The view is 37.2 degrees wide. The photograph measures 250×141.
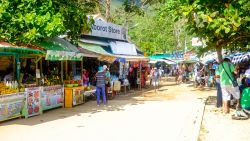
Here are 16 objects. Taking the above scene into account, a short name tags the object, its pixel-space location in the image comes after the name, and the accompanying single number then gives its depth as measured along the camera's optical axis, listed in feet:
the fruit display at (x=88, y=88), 55.45
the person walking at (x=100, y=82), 49.37
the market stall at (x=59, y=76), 42.70
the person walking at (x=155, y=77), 81.71
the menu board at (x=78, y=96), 48.78
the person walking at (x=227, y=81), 37.83
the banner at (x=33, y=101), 39.11
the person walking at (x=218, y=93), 43.69
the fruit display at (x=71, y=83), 49.21
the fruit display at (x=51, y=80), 45.43
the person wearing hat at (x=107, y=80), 51.56
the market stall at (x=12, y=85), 35.81
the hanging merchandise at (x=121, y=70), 74.33
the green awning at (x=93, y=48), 59.15
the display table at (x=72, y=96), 47.95
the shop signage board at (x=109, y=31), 68.36
